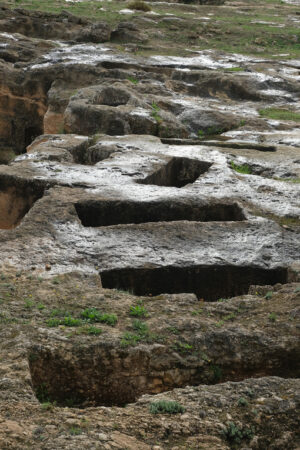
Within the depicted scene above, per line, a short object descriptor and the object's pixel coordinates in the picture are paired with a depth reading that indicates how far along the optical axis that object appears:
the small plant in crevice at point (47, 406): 6.74
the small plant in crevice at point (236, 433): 6.68
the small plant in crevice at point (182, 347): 8.64
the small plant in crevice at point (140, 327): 8.92
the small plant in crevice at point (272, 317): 9.57
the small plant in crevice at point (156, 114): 24.50
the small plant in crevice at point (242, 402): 7.11
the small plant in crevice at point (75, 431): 6.20
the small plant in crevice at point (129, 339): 8.48
